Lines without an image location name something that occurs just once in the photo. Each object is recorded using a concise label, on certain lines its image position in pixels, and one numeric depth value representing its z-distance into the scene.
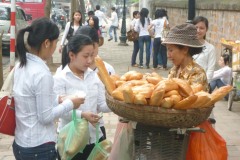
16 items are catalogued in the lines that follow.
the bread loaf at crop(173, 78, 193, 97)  2.91
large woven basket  2.77
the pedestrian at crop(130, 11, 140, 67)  13.66
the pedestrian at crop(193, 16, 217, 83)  4.85
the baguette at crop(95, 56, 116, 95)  3.14
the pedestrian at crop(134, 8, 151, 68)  13.19
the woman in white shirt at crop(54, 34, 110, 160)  3.54
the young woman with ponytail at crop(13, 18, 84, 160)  2.93
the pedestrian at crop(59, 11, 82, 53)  10.67
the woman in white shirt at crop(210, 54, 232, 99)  8.46
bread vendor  3.39
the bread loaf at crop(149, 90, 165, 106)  2.78
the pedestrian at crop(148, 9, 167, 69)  12.76
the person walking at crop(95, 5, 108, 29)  21.95
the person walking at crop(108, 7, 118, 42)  22.93
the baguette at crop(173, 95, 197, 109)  2.76
